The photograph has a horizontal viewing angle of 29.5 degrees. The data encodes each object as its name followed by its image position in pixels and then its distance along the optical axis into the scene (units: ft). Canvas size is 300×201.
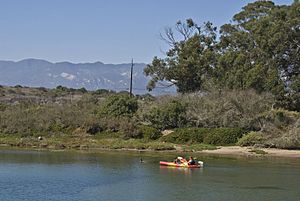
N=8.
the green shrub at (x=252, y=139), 204.33
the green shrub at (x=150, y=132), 220.02
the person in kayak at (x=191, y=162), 158.81
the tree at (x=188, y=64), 256.11
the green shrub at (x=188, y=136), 214.07
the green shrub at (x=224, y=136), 209.67
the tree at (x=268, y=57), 220.23
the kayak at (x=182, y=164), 158.55
